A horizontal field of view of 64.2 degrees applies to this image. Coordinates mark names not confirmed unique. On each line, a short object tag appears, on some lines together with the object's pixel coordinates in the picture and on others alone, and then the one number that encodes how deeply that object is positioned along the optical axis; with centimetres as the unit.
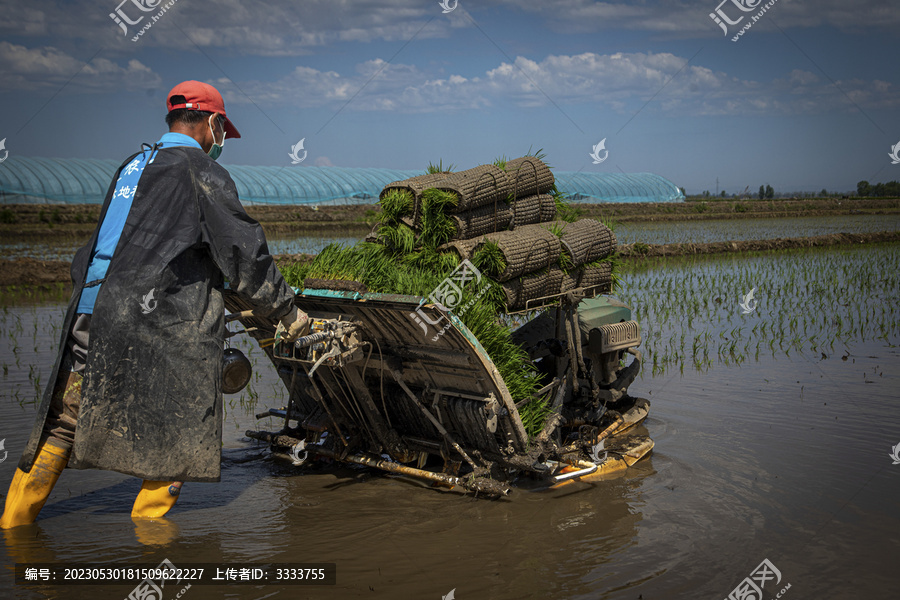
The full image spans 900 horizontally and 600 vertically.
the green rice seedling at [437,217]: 430
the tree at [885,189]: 4919
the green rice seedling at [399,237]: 441
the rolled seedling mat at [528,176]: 465
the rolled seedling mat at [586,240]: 468
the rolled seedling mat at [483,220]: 439
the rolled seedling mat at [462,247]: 429
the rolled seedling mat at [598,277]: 486
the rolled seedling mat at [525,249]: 423
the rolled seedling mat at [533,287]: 436
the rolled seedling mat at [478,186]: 430
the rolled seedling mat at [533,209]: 474
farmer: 286
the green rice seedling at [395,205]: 439
